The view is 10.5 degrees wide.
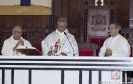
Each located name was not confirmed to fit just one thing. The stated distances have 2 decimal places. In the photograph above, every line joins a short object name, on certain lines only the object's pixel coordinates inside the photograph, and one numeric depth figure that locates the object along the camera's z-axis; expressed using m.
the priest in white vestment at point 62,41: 12.06
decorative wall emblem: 16.38
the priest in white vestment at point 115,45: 11.29
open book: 9.27
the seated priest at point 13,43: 11.32
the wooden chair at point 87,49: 12.32
